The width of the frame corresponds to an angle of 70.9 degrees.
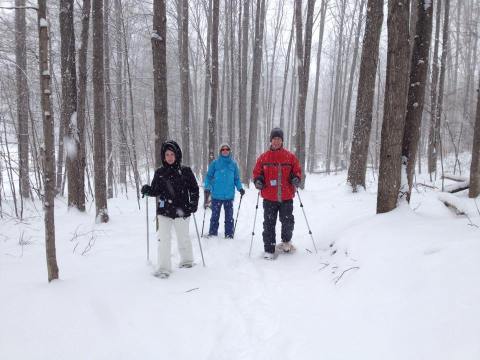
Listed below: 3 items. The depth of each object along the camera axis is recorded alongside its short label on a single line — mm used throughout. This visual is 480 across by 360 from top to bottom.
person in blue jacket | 7281
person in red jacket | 6008
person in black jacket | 5055
